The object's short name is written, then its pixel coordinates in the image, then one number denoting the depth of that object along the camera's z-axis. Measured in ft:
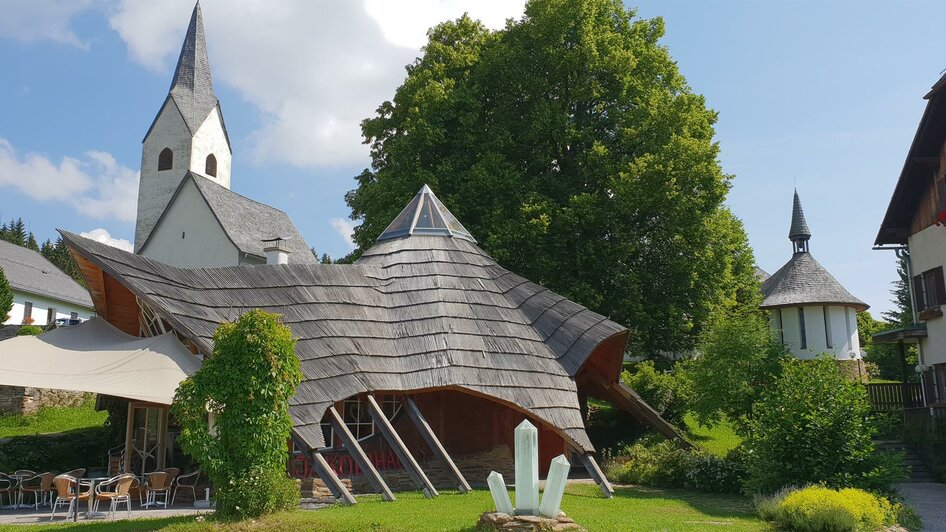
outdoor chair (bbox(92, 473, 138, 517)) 37.99
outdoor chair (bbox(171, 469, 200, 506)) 44.96
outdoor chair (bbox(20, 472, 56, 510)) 41.27
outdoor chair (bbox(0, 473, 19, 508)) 42.98
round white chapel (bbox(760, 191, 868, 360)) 110.83
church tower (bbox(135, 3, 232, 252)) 140.67
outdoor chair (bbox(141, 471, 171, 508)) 41.75
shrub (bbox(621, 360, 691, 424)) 71.82
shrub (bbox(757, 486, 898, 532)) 33.68
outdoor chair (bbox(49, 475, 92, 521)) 37.76
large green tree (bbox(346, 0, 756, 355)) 76.43
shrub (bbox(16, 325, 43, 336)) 84.91
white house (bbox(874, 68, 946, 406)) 68.03
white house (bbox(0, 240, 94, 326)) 129.25
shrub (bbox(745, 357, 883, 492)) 41.63
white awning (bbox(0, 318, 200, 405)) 39.63
